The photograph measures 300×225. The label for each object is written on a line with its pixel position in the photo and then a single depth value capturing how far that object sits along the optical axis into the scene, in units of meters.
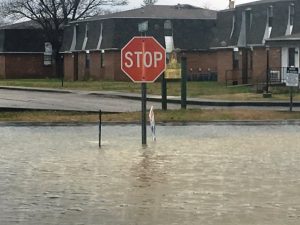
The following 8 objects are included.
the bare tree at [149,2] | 126.65
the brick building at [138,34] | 70.44
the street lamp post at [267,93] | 36.62
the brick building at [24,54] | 85.50
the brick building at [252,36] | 54.97
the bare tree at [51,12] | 82.81
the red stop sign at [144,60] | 16.27
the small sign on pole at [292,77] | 28.34
